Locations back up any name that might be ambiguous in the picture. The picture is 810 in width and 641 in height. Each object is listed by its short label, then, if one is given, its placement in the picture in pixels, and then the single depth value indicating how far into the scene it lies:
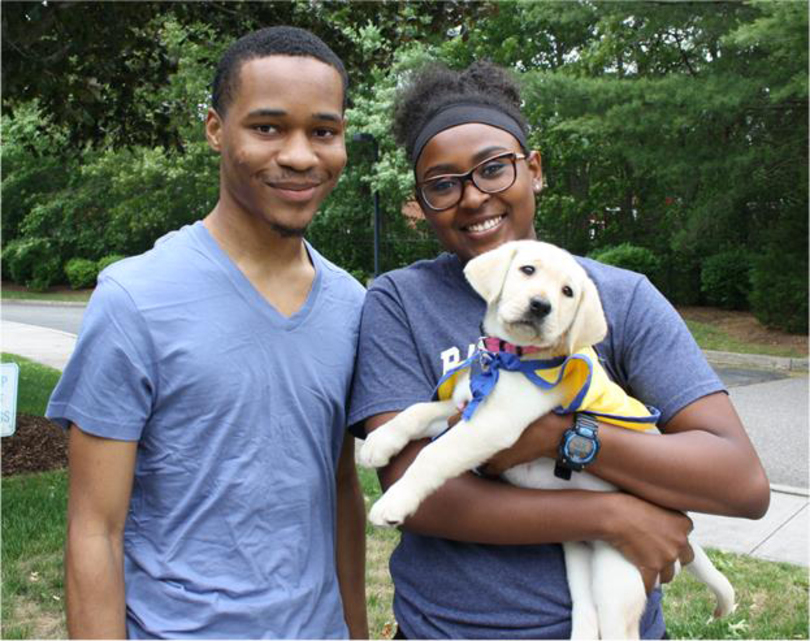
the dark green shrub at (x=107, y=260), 37.58
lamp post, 20.09
